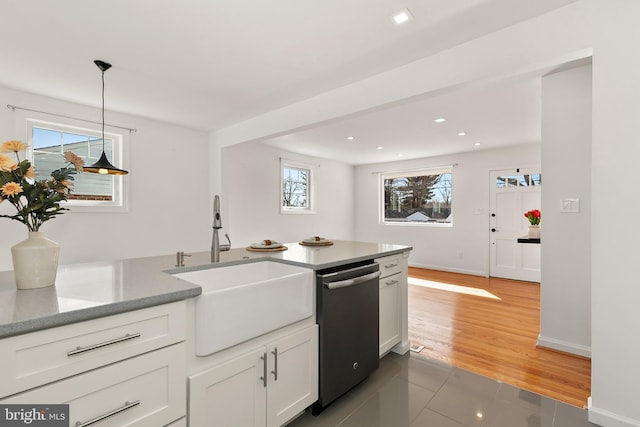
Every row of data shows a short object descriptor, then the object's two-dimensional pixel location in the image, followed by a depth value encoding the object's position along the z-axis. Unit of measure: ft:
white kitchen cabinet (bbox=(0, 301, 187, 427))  2.97
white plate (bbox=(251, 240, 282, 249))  7.84
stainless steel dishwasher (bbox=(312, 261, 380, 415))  5.94
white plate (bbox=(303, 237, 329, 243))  9.23
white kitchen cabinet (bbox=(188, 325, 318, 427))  4.26
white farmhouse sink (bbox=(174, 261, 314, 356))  4.20
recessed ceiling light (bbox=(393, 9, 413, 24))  6.40
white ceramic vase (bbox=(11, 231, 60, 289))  3.93
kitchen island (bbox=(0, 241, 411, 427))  2.99
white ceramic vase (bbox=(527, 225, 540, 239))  11.50
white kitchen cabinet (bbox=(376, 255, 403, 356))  7.77
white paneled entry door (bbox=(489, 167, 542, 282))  17.51
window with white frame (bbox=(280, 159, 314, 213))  19.89
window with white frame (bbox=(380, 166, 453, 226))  21.38
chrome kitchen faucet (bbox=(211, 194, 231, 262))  6.29
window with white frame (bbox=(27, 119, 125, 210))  11.14
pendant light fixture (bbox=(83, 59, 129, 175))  8.46
